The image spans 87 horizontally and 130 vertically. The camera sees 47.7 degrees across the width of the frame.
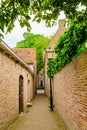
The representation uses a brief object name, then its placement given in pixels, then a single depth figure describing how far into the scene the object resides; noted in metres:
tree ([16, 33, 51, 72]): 20.44
